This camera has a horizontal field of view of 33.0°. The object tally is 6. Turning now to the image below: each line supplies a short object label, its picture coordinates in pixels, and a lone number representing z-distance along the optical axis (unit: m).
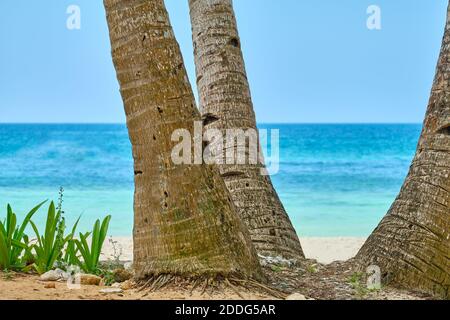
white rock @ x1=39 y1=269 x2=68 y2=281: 6.88
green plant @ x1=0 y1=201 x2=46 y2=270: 7.18
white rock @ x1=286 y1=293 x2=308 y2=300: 6.27
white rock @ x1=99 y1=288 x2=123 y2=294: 6.28
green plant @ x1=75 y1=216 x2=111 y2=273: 7.05
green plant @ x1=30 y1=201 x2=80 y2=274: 7.05
